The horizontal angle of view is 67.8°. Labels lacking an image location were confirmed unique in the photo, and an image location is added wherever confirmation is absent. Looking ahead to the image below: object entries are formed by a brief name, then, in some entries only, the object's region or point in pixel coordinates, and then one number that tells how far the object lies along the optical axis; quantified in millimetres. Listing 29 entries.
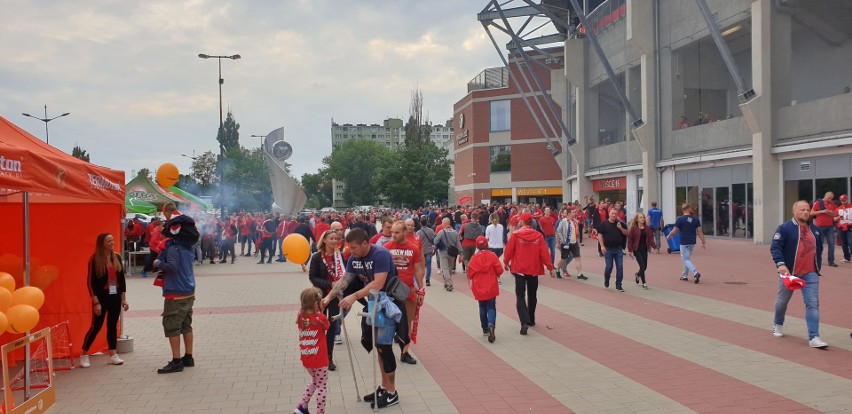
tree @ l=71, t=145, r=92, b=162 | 72744
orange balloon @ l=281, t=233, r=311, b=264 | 7133
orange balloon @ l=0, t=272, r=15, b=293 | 5648
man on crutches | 5832
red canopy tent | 6585
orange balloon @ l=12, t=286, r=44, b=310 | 5562
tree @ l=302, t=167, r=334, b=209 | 117875
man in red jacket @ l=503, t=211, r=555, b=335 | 9031
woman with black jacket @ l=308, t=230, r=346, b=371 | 7445
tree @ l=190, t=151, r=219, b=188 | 62594
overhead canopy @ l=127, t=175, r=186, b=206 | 25281
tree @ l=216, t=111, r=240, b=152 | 96875
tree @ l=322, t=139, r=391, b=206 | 94438
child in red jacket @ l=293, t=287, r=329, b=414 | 5359
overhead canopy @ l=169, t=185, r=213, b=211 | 26809
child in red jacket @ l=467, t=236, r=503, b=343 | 8508
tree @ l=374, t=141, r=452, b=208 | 57688
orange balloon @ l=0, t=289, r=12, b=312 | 5364
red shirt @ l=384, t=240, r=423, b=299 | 7559
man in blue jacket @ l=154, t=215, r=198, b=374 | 7176
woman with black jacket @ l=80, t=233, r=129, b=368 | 7520
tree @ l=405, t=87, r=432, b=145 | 87000
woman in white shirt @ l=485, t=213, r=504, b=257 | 15500
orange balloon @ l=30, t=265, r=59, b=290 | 7363
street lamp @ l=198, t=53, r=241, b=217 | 34419
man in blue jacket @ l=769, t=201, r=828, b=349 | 7609
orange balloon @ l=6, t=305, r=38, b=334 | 5277
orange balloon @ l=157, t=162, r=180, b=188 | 9241
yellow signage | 56406
